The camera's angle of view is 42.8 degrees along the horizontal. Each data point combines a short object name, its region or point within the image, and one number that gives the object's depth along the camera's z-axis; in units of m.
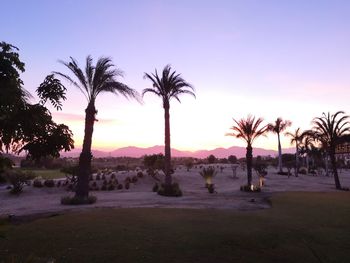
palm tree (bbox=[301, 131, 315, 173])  43.55
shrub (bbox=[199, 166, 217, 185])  40.62
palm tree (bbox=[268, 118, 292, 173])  65.00
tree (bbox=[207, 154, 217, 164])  102.56
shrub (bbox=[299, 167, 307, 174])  67.51
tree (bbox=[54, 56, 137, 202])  25.62
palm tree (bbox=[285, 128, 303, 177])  67.94
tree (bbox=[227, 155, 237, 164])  105.57
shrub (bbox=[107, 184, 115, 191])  37.98
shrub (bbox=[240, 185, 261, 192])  33.47
